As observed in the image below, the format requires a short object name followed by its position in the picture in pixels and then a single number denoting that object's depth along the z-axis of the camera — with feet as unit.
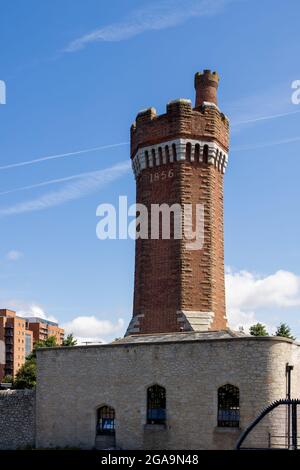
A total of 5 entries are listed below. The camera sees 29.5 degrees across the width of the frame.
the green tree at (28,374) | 205.77
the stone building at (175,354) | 94.79
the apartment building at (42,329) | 524.52
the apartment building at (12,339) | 452.76
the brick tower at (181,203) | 126.52
